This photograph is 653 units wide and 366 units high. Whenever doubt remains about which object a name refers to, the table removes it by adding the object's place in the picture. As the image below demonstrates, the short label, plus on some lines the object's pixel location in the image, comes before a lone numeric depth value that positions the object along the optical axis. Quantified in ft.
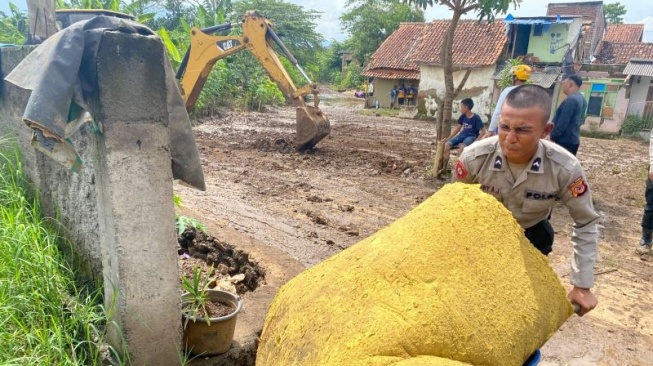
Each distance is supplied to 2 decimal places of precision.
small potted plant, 8.65
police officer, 6.31
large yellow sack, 3.79
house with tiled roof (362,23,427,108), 82.64
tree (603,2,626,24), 152.76
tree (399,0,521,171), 24.48
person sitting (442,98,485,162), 25.55
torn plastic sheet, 6.39
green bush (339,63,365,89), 122.21
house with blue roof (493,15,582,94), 61.98
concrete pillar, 7.15
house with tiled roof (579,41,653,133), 57.41
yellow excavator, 33.17
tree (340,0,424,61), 115.24
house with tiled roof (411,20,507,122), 65.00
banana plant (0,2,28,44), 28.60
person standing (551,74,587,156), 20.06
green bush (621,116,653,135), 56.24
